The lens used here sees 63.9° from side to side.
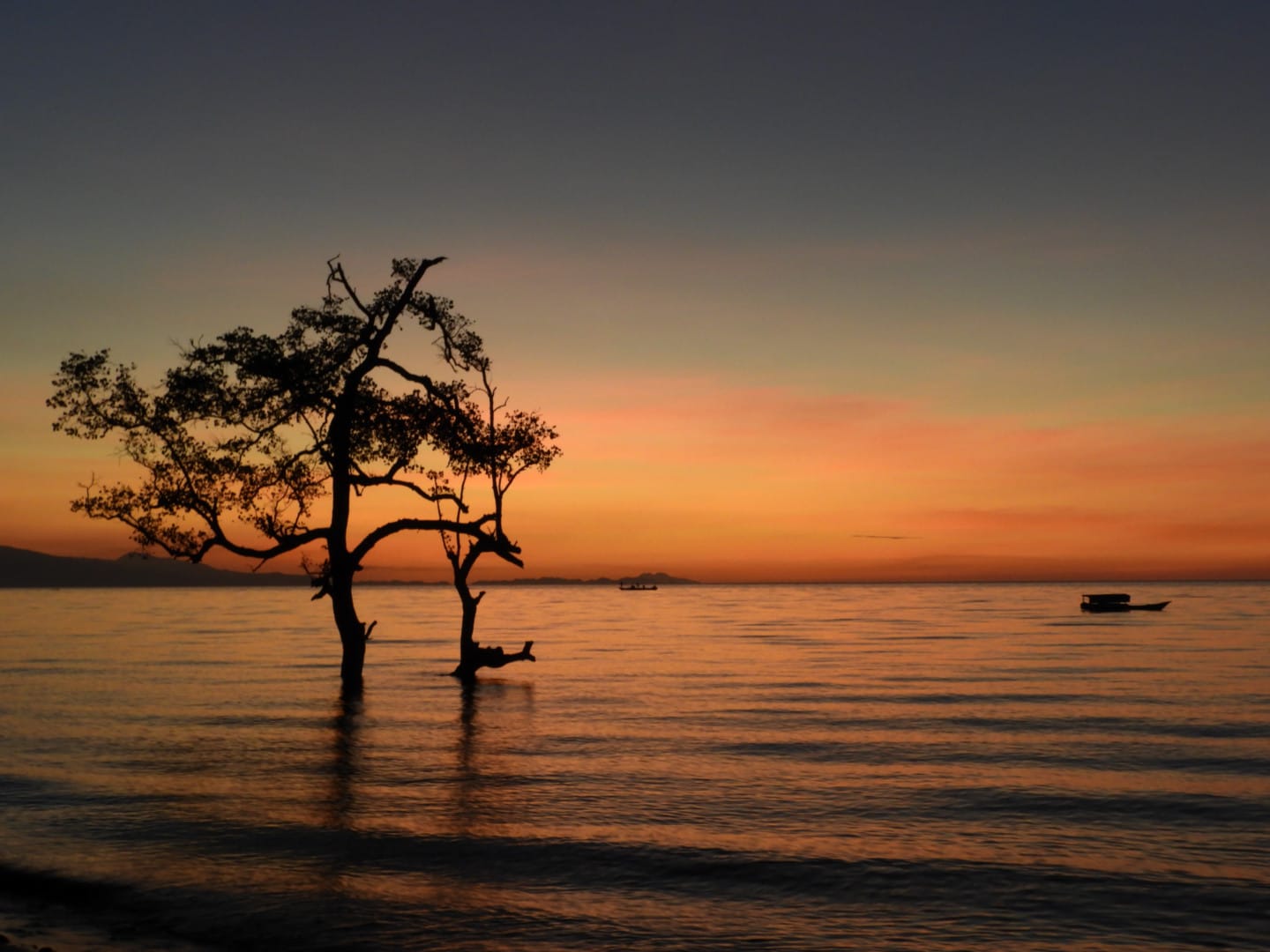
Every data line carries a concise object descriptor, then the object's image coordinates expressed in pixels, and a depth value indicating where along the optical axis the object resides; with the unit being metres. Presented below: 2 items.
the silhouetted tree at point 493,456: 37.50
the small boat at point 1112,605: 135.62
